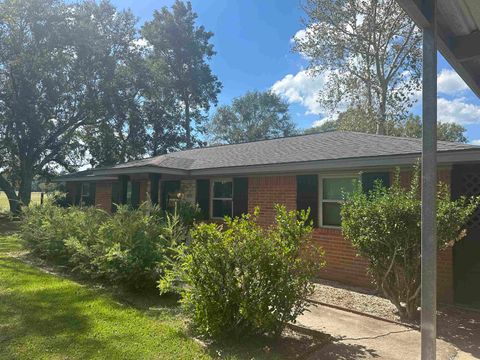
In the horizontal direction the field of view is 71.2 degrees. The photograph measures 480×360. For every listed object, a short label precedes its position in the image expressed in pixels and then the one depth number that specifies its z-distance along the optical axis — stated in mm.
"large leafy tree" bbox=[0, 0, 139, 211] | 19766
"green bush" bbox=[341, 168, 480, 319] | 4734
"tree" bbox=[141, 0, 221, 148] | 33125
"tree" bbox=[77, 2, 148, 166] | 22938
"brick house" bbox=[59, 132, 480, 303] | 6012
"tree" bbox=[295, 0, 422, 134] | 21094
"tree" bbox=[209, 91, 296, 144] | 45469
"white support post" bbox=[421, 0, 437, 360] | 2785
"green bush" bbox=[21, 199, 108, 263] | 7839
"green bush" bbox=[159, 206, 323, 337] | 3867
